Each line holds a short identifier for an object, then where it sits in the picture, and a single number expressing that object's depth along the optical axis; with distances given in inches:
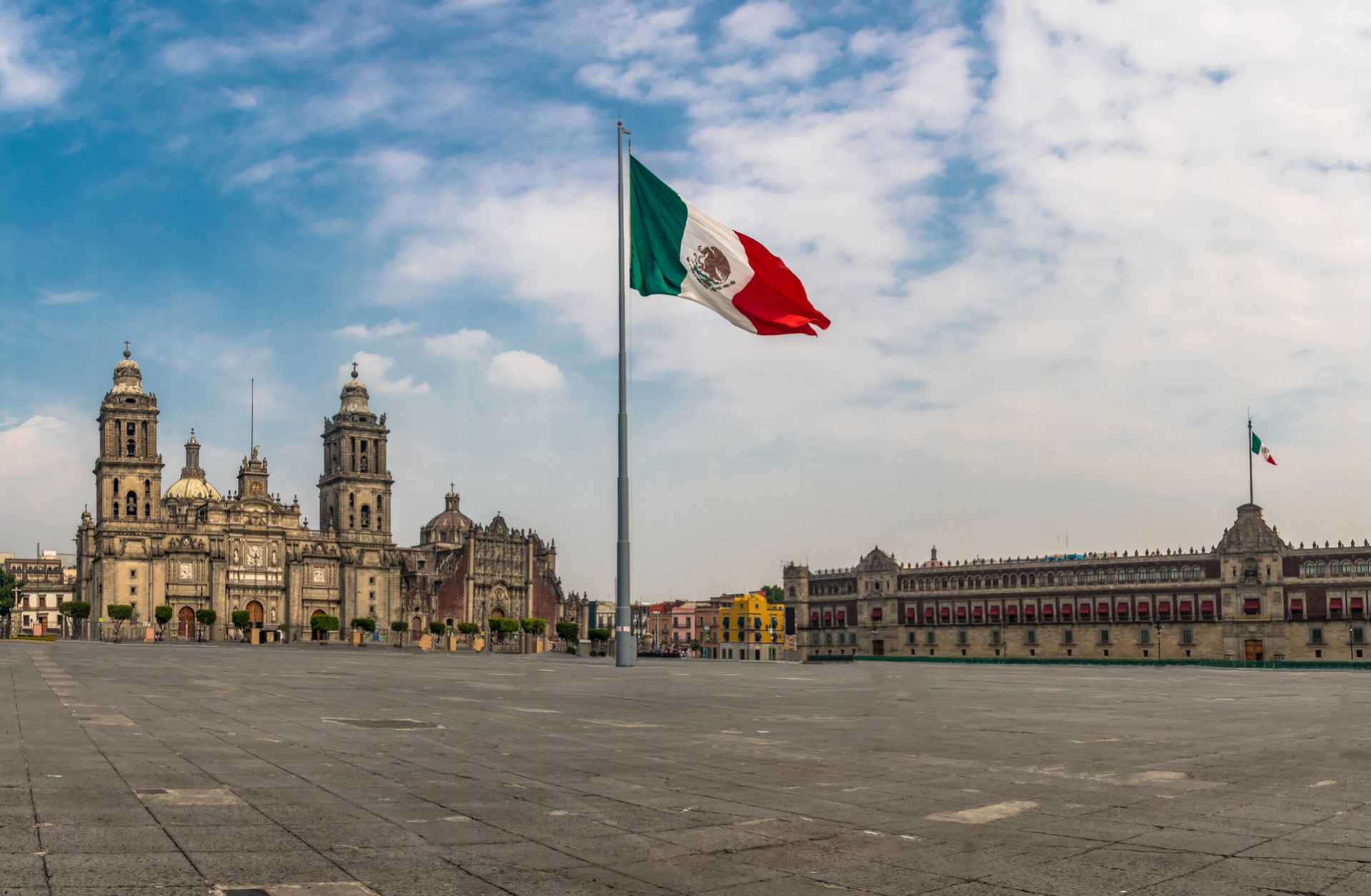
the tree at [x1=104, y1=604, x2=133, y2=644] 4183.1
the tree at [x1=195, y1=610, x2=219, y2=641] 4362.7
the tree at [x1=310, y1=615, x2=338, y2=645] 4350.1
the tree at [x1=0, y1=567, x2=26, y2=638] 5177.2
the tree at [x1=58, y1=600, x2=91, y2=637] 4431.6
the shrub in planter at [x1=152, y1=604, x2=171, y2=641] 4335.6
